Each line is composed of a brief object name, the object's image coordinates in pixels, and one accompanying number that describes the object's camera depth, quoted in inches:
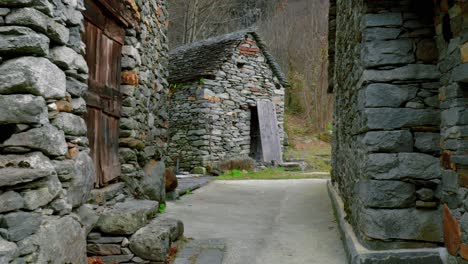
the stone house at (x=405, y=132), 122.2
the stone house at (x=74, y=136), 89.7
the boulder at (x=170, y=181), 255.0
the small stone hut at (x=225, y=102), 452.1
